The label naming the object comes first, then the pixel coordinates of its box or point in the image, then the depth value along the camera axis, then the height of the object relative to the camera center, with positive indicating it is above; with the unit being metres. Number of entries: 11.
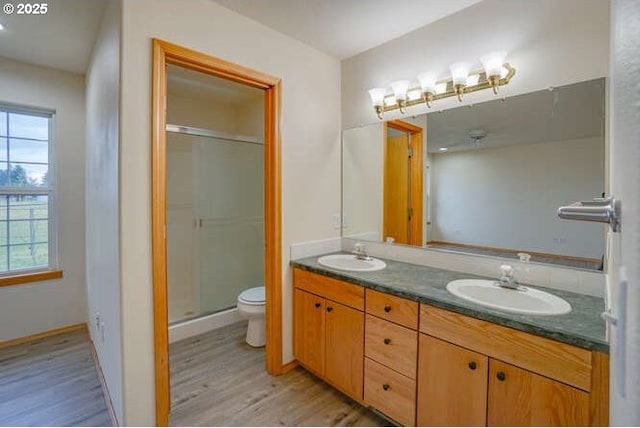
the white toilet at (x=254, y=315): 2.53 -0.91
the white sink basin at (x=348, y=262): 2.10 -0.40
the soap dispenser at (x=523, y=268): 1.63 -0.33
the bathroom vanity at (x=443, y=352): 1.06 -0.65
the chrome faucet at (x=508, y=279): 1.52 -0.36
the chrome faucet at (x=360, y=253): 2.22 -0.33
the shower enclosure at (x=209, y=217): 3.19 -0.09
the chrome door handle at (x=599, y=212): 0.50 +0.00
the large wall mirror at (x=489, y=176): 1.49 +0.21
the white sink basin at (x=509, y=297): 1.26 -0.42
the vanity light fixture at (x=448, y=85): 1.65 +0.79
